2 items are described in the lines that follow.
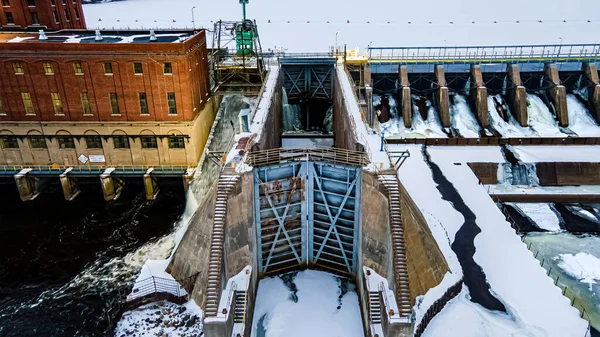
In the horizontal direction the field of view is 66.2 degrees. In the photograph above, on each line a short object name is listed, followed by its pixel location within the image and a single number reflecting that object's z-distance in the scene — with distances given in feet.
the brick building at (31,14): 156.97
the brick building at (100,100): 120.26
